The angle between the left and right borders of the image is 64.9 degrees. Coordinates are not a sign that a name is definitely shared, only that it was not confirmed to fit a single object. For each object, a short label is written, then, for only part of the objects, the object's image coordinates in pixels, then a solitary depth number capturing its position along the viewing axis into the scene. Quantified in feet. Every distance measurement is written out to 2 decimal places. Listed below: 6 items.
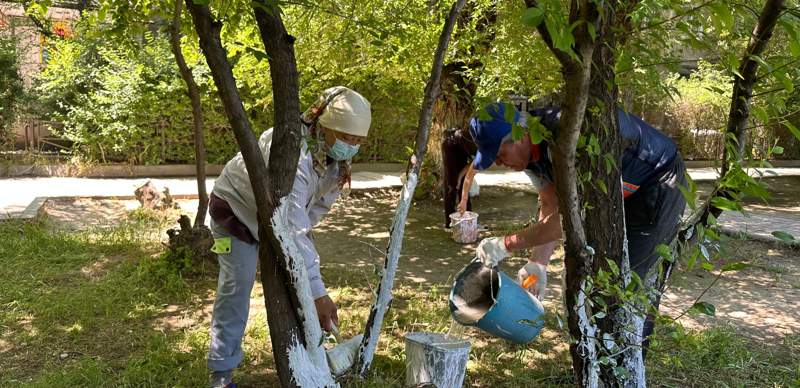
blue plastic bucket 8.60
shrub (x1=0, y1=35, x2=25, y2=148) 30.45
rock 23.93
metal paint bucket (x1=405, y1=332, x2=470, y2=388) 8.84
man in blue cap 8.87
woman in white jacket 8.31
